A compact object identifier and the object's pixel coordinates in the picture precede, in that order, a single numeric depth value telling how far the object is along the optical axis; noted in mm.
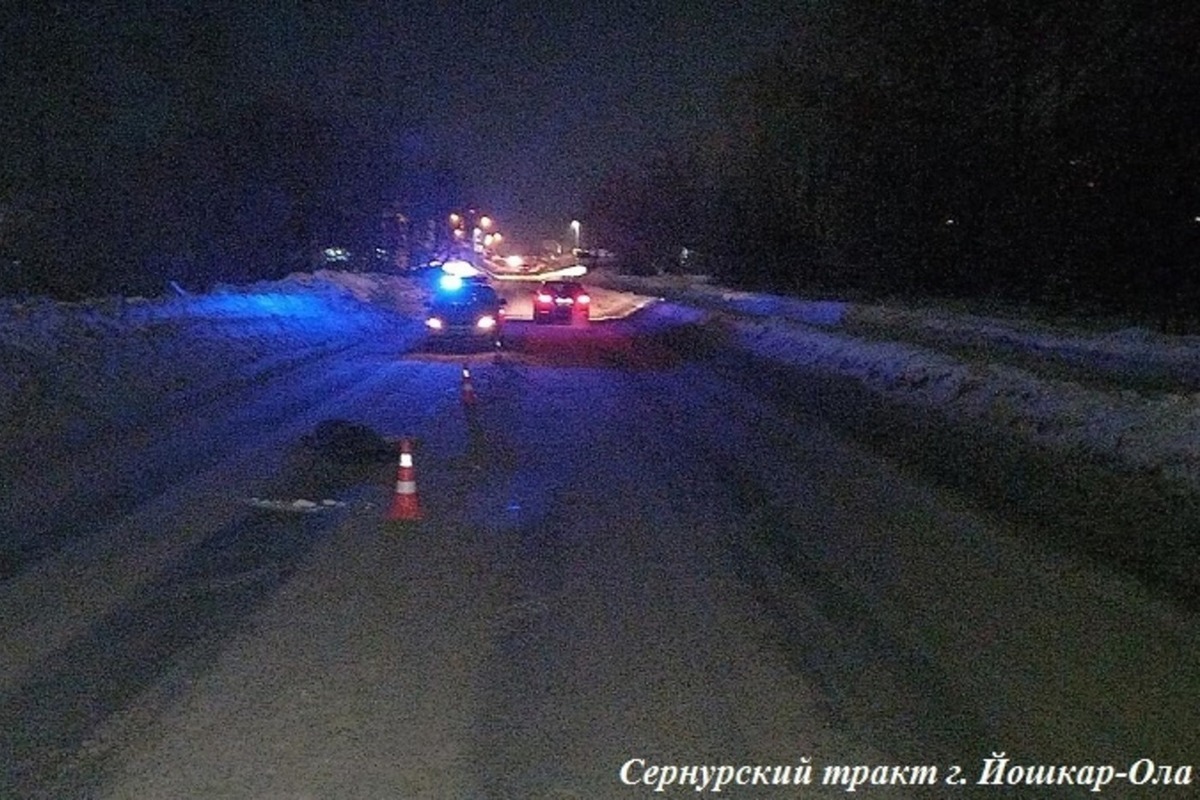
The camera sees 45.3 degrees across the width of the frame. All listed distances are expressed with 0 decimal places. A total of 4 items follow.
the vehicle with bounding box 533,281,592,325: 50812
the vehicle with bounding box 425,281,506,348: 35750
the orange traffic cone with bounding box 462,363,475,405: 22464
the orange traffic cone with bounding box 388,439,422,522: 12062
